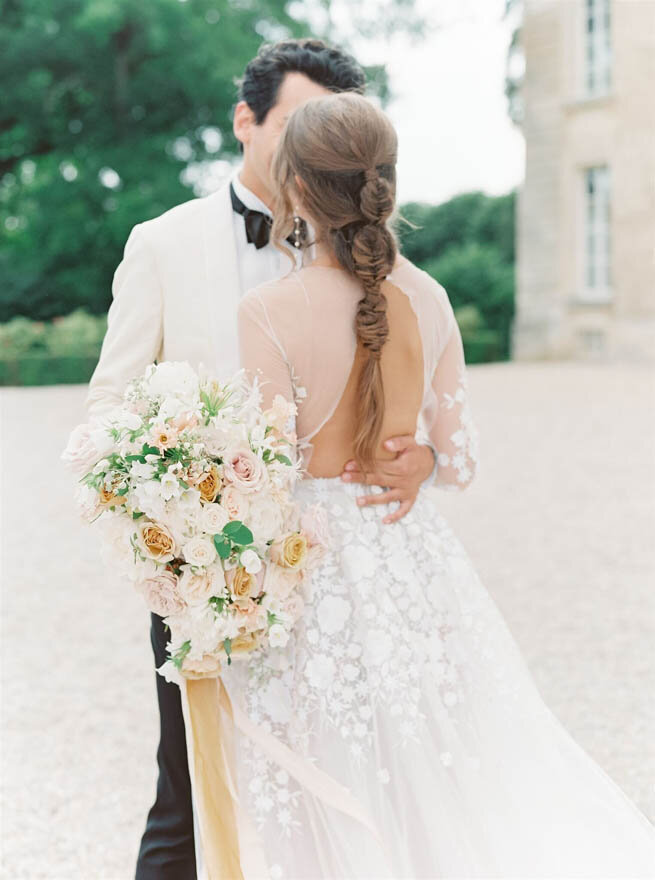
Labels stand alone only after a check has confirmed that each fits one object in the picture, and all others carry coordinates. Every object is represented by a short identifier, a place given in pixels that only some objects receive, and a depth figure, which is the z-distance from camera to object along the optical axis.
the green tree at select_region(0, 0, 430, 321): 19.06
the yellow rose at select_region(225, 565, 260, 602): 1.82
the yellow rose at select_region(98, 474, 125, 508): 1.80
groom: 2.20
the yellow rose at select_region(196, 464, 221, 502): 1.78
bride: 1.94
